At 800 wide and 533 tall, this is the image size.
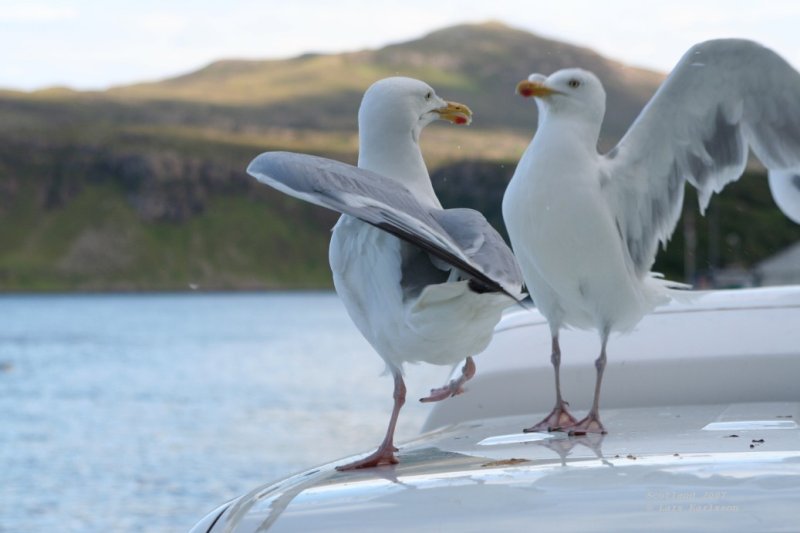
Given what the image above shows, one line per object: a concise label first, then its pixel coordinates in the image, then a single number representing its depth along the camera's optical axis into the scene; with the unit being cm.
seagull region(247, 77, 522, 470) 306
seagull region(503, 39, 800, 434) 362
